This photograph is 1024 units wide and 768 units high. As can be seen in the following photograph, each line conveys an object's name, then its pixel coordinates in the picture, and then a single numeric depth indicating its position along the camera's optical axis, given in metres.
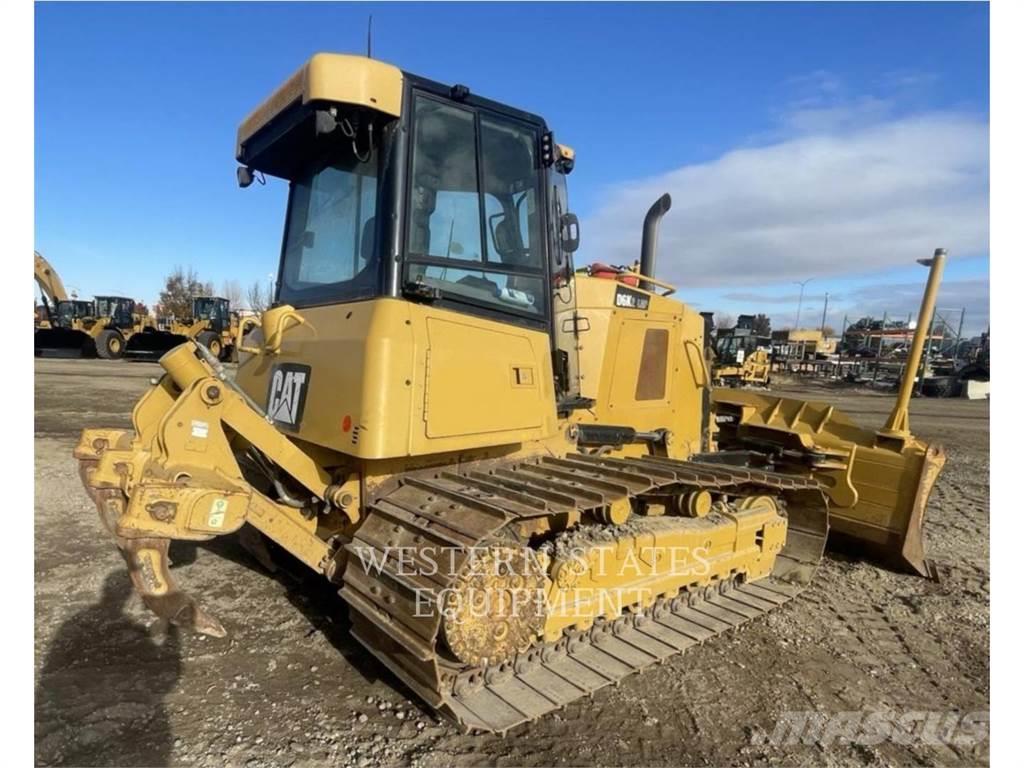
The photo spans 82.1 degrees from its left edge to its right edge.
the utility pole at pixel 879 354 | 29.43
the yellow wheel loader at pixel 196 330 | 28.56
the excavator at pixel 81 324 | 26.98
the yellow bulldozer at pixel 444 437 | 2.71
